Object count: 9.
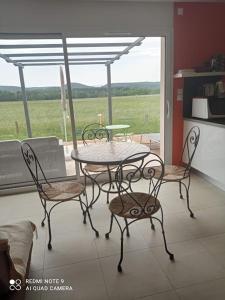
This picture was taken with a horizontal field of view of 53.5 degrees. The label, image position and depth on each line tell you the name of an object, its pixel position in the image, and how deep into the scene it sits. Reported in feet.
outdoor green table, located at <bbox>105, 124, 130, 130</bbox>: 14.63
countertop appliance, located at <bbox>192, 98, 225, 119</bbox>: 9.77
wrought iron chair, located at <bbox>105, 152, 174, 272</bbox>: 5.60
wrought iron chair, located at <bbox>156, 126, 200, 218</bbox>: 7.82
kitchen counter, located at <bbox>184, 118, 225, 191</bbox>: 8.77
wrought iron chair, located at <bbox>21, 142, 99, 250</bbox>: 6.71
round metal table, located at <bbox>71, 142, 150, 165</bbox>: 6.42
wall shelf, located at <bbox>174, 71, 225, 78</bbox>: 10.12
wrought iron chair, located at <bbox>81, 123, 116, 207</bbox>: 10.44
